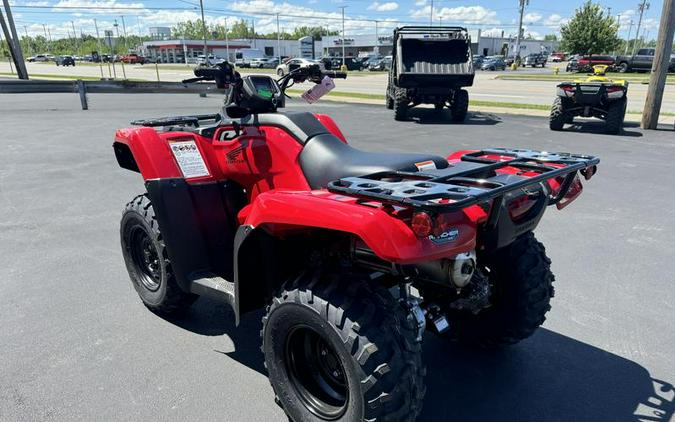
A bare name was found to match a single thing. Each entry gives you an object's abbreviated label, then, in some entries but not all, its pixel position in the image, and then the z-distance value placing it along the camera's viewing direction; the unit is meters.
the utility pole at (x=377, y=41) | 91.57
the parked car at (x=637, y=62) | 35.78
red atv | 1.96
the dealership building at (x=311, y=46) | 88.25
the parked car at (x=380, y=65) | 55.38
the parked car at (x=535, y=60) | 61.06
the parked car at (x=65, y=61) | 63.82
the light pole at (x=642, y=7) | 87.56
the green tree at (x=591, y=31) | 45.88
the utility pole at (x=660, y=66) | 11.27
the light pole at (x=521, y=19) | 52.40
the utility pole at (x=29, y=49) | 129.00
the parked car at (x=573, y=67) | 42.38
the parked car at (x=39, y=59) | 92.94
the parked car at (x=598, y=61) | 30.55
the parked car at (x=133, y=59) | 76.04
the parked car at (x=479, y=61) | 53.47
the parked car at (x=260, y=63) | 60.59
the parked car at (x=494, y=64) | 51.72
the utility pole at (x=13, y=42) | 28.14
